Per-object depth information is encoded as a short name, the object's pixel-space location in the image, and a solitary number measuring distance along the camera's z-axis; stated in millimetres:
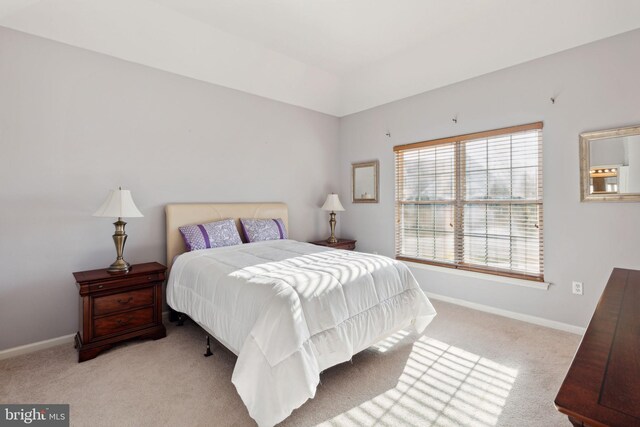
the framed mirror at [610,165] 2604
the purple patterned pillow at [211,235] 3173
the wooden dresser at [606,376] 644
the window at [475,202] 3209
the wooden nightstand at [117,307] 2451
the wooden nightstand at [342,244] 4406
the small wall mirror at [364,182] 4602
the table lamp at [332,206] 4551
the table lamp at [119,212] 2598
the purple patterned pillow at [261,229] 3635
